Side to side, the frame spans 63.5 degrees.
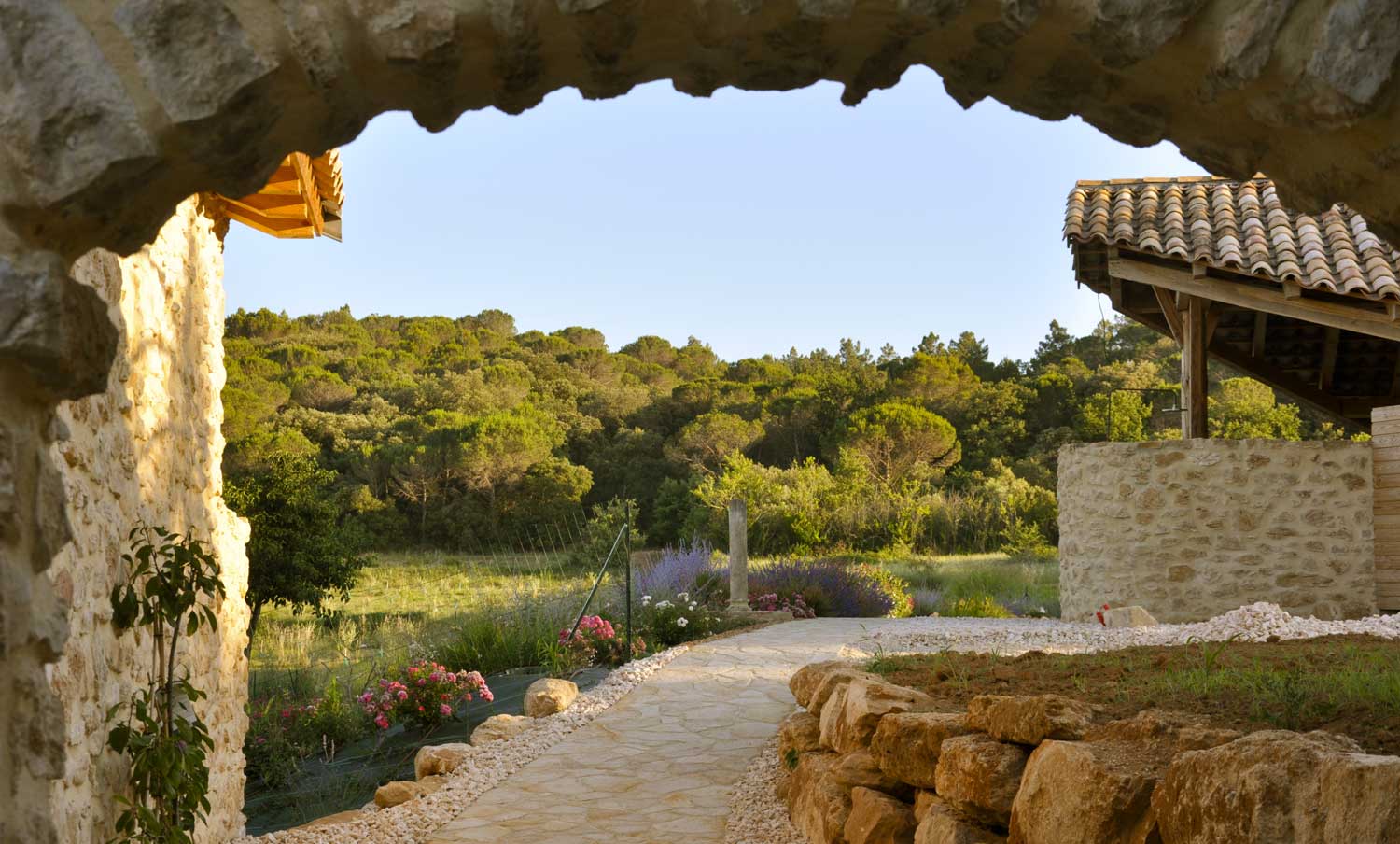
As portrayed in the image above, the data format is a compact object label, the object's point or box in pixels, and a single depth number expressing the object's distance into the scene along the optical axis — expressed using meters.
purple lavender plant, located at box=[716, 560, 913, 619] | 11.74
